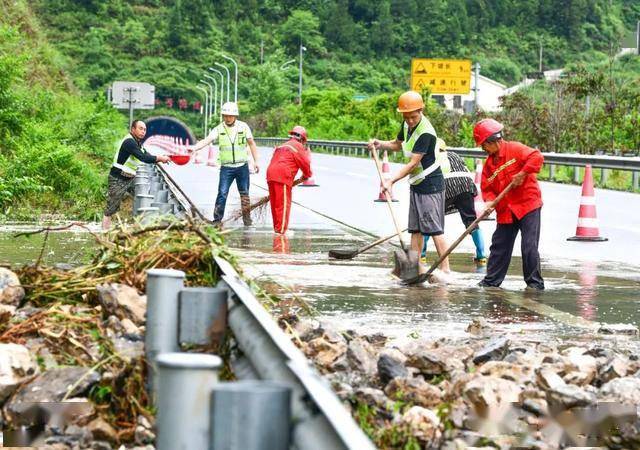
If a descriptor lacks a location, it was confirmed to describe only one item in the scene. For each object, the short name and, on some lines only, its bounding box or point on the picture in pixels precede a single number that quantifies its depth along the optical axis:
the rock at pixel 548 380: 9.16
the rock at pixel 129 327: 9.73
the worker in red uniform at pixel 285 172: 24.83
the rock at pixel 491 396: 8.74
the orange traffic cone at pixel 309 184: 45.84
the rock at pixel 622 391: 9.25
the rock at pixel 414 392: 9.13
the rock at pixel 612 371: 10.05
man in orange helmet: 18.56
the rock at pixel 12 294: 10.90
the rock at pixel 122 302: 10.08
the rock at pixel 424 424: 8.13
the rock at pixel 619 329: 12.96
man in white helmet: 27.57
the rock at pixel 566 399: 8.89
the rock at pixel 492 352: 10.78
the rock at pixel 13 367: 8.21
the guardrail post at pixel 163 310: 7.57
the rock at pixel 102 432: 7.83
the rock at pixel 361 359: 10.09
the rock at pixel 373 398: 8.78
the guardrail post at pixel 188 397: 5.23
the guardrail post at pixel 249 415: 4.95
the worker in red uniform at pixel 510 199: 16.68
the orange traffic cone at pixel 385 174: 36.88
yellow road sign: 96.21
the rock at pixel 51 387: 8.09
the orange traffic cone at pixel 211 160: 63.62
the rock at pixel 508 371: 9.73
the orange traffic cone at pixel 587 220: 25.59
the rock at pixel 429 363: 10.20
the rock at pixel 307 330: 11.45
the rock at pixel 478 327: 12.91
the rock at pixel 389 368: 9.74
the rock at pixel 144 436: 7.79
